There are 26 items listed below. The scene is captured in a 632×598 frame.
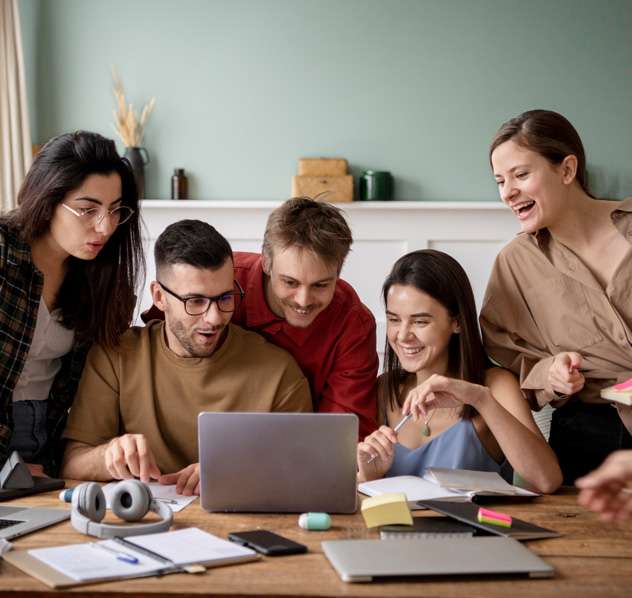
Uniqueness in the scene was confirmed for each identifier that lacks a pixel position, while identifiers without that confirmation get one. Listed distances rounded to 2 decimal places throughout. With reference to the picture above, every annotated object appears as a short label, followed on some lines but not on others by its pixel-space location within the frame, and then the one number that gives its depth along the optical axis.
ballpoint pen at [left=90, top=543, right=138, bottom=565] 1.40
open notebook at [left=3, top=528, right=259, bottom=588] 1.34
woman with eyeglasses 2.13
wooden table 1.30
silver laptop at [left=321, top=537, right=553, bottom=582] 1.35
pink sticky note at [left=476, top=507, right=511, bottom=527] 1.60
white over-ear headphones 1.57
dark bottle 4.96
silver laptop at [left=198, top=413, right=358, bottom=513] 1.70
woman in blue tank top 2.09
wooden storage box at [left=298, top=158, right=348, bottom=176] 4.85
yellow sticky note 1.59
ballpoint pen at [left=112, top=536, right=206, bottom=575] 1.37
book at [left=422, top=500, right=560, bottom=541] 1.56
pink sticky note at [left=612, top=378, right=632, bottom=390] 1.87
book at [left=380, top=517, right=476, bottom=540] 1.55
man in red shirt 2.28
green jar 4.86
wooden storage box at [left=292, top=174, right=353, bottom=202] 4.81
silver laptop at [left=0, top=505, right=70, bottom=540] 1.56
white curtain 4.60
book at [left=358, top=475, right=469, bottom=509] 1.81
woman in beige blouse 2.29
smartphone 1.46
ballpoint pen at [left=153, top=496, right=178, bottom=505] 1.79
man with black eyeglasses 2.16
